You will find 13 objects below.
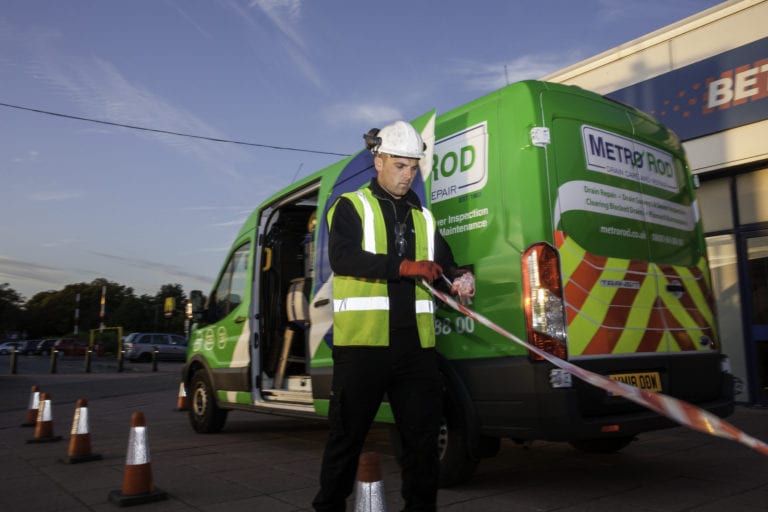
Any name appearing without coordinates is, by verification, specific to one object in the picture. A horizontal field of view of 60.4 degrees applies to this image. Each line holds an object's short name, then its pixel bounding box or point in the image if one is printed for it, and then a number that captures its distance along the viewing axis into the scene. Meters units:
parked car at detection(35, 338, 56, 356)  46.39
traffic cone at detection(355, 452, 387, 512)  2.36
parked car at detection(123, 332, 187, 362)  28.02
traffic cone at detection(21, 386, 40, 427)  8.09
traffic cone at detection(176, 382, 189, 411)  10.00
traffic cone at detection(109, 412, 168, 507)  4.07
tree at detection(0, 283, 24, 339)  84.12
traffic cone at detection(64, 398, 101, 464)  5.48
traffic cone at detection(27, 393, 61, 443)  6.87
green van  3.65
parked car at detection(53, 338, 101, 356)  38.75
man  2.79
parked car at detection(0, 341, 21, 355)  50.66
